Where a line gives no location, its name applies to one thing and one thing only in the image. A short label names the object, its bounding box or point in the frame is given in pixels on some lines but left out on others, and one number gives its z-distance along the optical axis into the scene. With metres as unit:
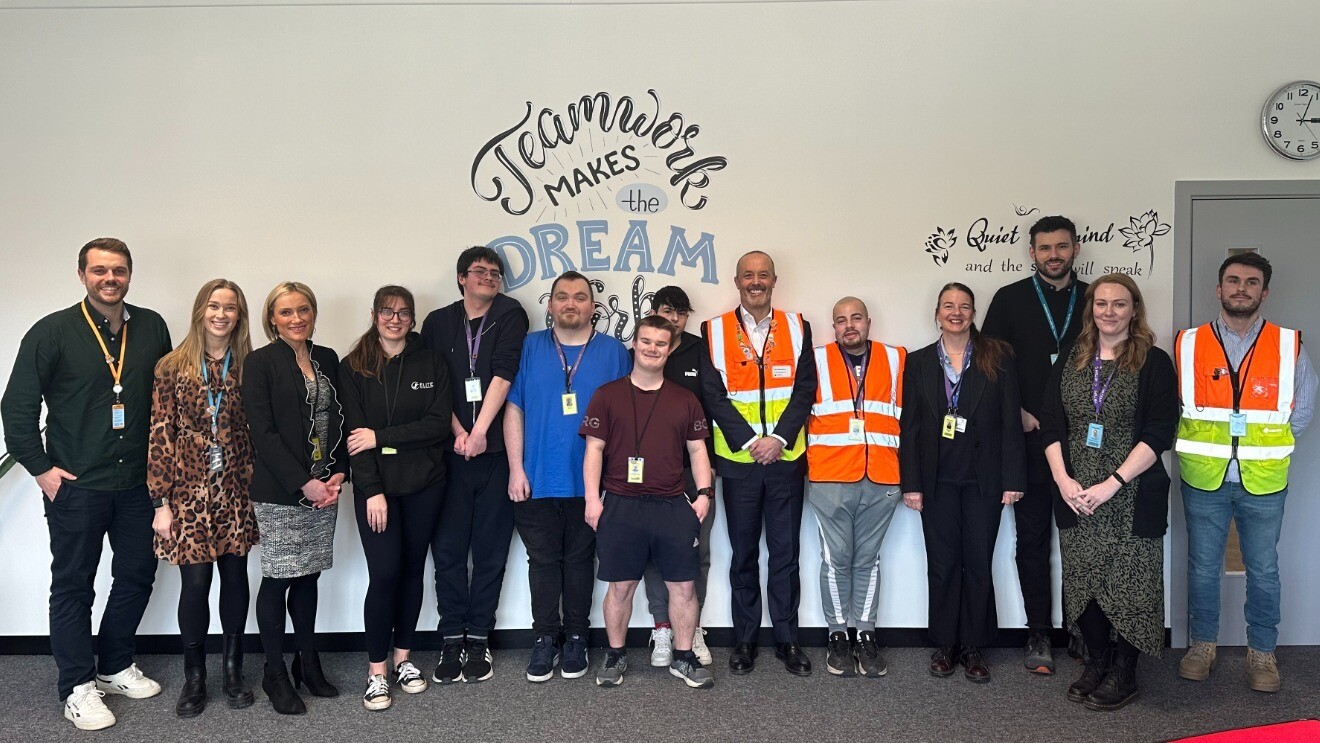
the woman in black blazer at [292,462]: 3.12
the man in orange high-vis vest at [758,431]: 3.63
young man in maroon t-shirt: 3.38
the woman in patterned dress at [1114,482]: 3.17
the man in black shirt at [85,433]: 3.19
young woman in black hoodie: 3.30
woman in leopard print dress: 3.16
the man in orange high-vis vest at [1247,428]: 3.31
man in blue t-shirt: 3.56
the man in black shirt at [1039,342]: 3.68
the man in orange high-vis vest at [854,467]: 3.65
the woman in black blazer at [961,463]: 3.51
